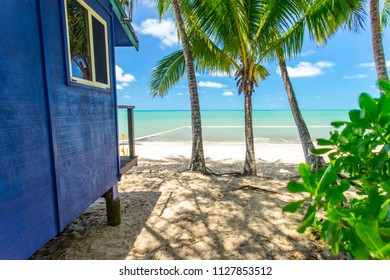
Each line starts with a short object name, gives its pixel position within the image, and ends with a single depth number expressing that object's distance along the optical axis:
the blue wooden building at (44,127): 1.57
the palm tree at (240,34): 5.27
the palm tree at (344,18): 4.75
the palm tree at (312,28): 4.87
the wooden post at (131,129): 4.66
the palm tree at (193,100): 6.11
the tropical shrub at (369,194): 0.79
